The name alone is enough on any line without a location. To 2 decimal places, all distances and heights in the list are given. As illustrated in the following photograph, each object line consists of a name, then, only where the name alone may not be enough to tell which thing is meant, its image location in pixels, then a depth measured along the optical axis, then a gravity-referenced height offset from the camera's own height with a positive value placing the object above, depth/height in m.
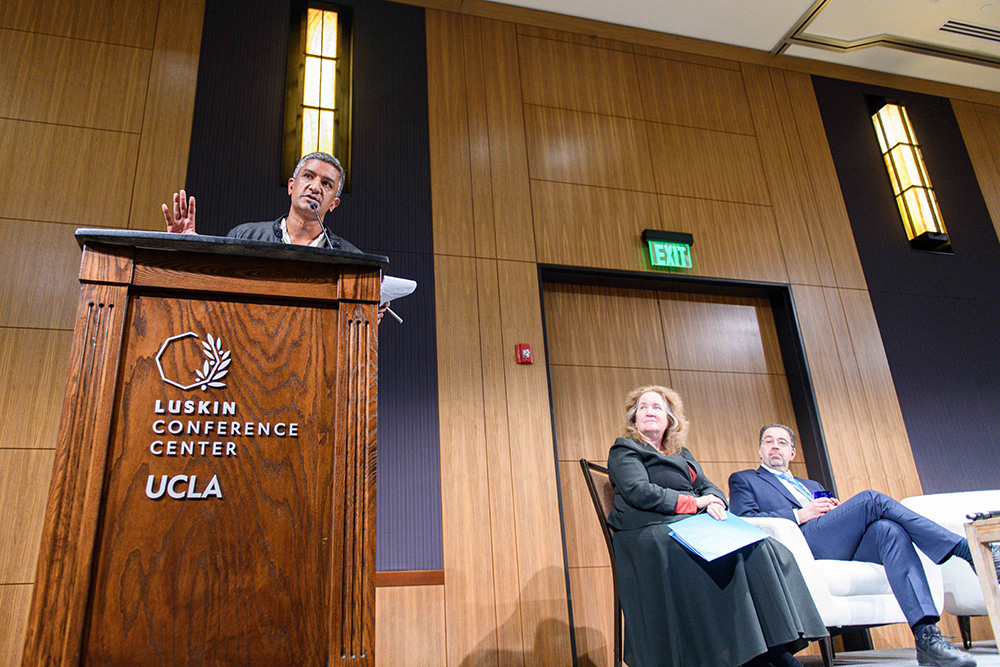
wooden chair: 2.71 +0.22
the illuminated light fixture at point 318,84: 3.87 +2.66
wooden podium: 1.07 +0.19
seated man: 2.46 +0.04
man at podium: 2.03 +1.05
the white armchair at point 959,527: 3.01 +0.02
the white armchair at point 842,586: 2.69 -0.17
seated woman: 2.16 -0.11
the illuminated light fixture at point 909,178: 4.94 +2.47
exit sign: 4.27 +1.77
